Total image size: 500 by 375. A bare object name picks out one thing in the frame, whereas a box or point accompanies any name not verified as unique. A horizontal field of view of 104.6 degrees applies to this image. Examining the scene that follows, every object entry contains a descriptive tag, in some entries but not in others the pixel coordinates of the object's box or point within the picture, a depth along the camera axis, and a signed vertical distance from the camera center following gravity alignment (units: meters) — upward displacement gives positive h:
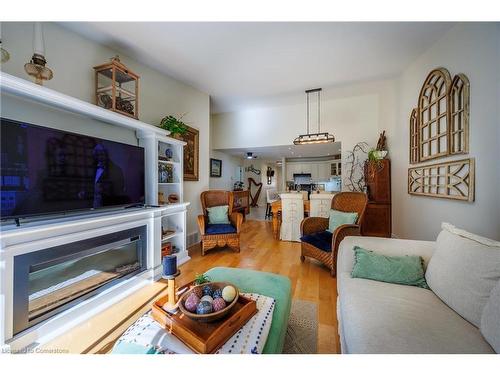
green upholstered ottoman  0.98 -0.71
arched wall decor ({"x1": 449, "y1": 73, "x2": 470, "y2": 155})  1.79 +0.71
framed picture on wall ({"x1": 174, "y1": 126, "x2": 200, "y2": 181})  3.35 +0.57
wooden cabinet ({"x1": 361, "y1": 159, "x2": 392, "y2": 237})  3.53 -0.33
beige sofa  0.83 -0.66
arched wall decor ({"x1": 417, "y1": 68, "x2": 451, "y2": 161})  2.13 +0.87
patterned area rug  1.27 -1.06
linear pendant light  3.45 +0.83
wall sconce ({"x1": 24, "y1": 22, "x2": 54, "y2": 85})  1.49 +0.97
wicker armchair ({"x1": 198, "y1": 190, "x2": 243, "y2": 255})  2.97 -0.70
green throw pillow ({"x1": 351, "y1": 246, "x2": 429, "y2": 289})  1.30 -0.58
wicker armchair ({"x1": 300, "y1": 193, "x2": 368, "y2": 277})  2.25 -0.59
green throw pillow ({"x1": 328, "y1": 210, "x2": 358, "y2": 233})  2.52 -0.43
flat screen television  1.29 +0.12
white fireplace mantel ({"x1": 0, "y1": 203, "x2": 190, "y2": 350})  1.19 -0.48
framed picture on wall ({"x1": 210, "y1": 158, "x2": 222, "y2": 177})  5.05 +0.51
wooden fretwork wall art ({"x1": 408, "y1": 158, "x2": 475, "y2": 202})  1.79 +0.07
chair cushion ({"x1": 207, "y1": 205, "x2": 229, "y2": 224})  3.26 -0.49
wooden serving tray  0.83 -0.66
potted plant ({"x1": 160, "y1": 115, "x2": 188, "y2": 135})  2.67 +0.85
